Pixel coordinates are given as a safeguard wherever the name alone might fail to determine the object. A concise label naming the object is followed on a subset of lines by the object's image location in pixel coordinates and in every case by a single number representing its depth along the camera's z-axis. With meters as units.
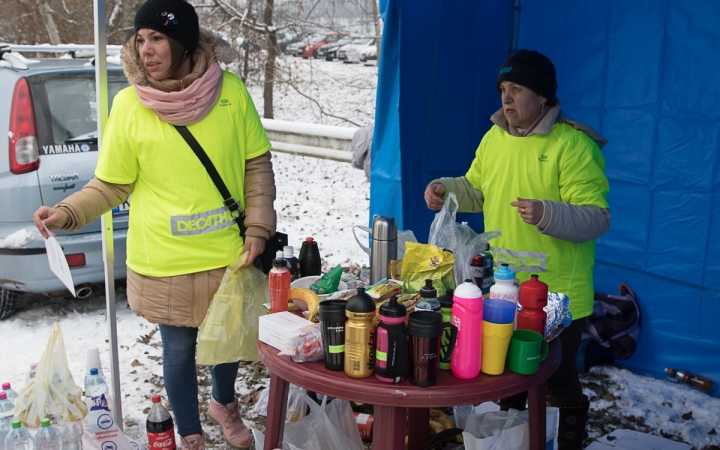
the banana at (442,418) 3.04
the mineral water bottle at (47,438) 2.80
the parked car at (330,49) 15.70
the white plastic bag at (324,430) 2.61
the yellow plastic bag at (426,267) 2.45
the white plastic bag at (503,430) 2.33
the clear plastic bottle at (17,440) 2.71
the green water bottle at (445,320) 2.07
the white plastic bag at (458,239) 2.55
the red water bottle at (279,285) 2.46
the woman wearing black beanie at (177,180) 2.68
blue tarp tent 3.85
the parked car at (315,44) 12.64
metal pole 2.85
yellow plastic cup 2.06
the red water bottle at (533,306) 2.23
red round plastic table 1.97
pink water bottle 2.03
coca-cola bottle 2.82
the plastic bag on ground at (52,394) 2.96
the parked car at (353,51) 16.41
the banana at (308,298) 2.37
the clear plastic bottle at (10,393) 2.92
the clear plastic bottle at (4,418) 2.75
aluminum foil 2.36
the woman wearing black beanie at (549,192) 2.87
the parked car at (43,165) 4.30
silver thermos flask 2.74
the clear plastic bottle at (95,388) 2.88
